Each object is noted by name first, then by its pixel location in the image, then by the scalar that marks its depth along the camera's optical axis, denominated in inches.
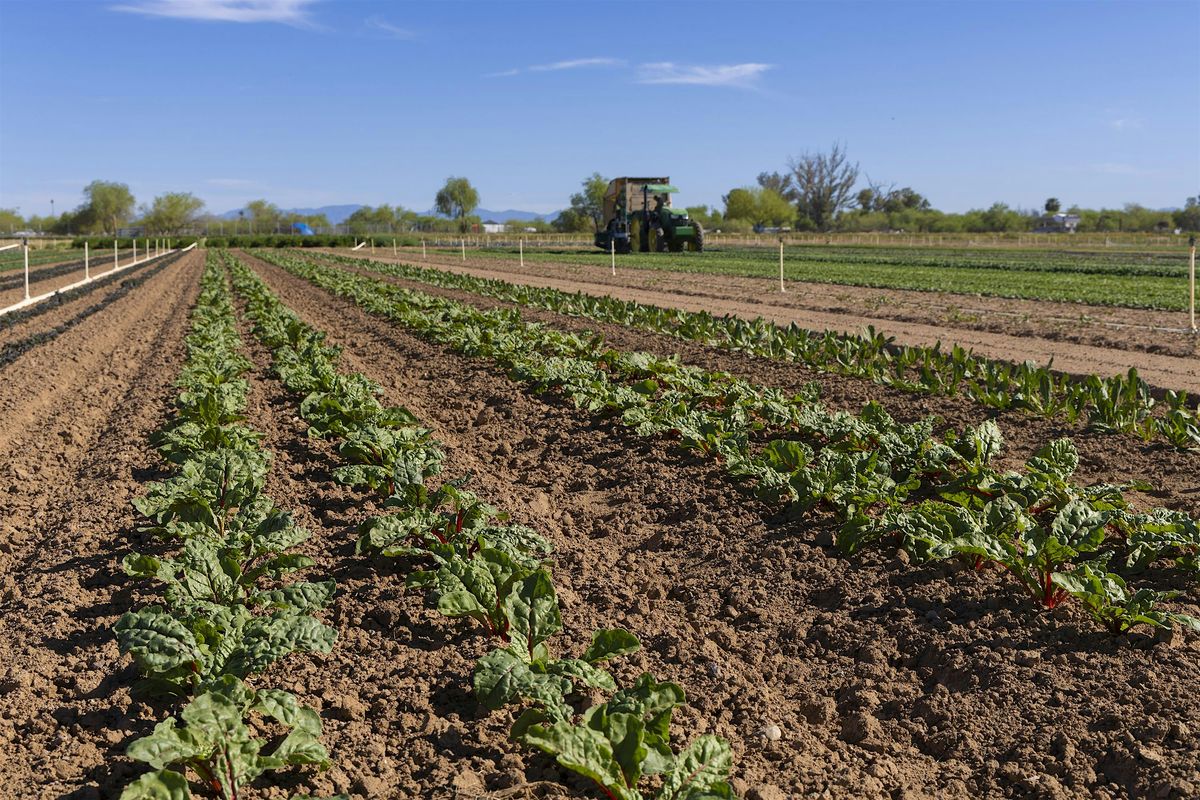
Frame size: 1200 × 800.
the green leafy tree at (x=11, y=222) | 5009.8
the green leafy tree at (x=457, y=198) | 6195.9
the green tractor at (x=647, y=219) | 1759.4
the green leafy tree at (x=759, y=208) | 4731.8
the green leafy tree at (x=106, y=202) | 5059.1
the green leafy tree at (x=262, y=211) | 5521.7
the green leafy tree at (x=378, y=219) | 3820.1
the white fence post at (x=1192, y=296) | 554.1
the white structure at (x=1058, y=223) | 4205.2
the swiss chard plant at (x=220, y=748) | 118.6
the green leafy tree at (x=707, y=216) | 4462.6
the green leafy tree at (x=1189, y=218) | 3577.8
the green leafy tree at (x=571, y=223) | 4261.3
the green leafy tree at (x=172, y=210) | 5113.2
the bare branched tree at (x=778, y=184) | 4810.5
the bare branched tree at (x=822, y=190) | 4515.3
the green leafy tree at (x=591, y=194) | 4913.4
